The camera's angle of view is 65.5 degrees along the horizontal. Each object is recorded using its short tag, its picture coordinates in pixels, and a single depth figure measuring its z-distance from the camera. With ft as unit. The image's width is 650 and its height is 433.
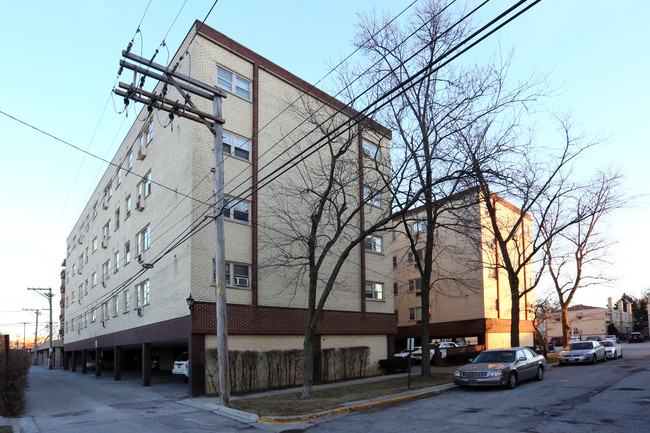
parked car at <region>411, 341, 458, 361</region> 109.42
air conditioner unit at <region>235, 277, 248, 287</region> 70.44
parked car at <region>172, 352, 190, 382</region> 72.02
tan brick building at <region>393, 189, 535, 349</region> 122.83
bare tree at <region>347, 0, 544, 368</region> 58.18
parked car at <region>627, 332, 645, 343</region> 253.44
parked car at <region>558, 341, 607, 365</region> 91.40
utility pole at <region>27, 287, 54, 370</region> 218.44
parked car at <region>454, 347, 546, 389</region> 55.98
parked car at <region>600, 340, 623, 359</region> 104.32
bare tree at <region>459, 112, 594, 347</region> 53.67
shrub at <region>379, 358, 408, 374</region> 89.04
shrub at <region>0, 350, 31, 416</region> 51.49
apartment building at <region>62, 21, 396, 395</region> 67.62
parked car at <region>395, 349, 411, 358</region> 112.90
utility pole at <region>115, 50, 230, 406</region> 47.10
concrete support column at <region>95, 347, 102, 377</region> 113.27
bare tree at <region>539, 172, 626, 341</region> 100.42
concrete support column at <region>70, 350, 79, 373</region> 145.89
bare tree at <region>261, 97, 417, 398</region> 63.05
